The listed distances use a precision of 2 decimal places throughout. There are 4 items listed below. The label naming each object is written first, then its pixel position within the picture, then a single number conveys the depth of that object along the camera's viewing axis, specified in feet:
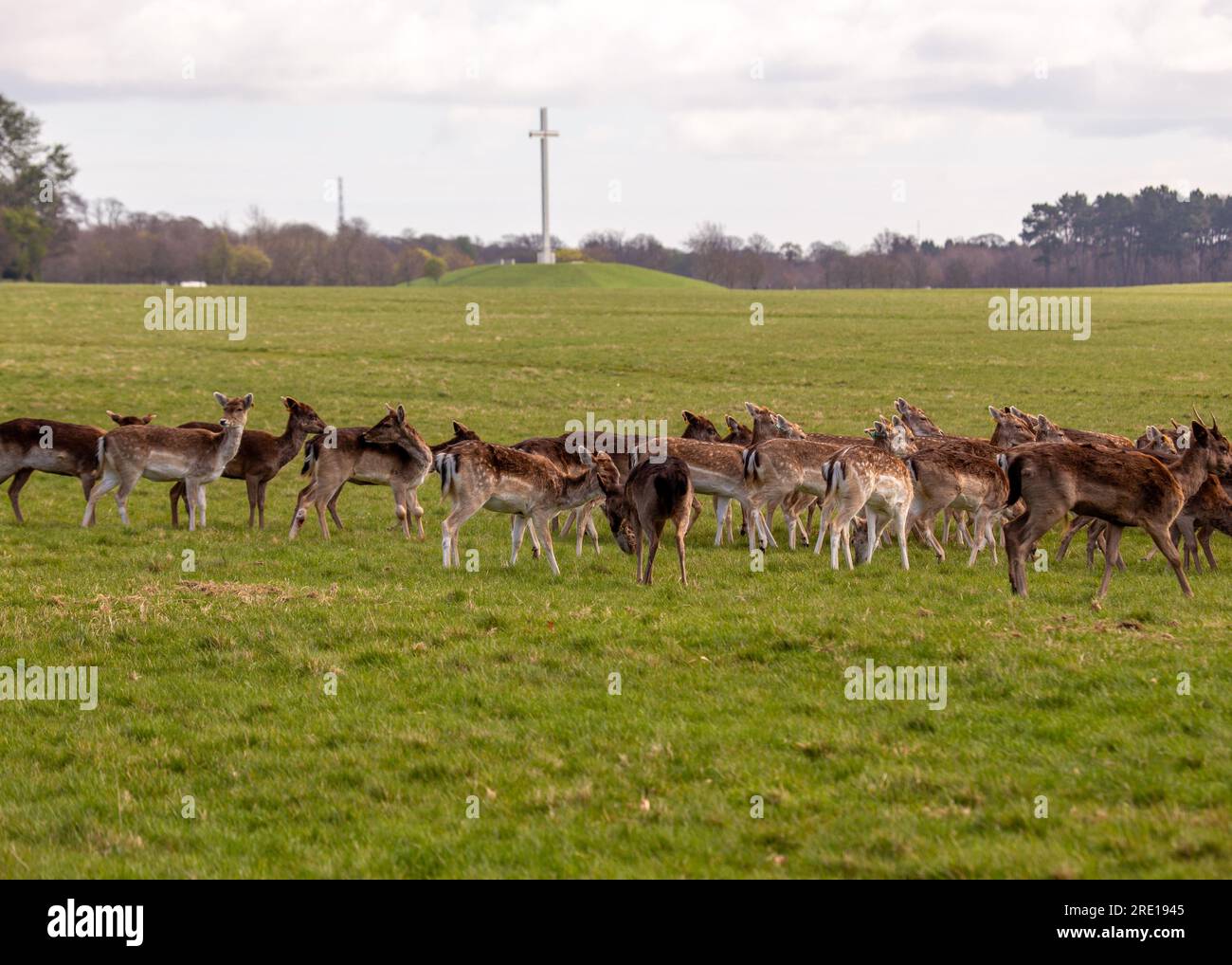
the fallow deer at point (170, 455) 57.21
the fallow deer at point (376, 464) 56.80
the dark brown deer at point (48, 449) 58.95
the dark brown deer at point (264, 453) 59.77
